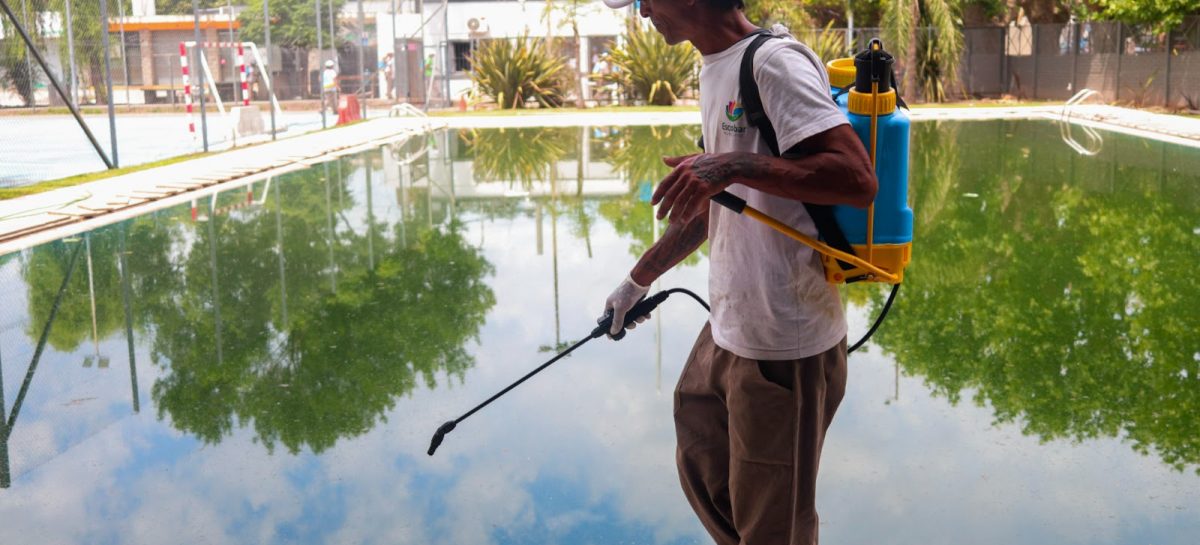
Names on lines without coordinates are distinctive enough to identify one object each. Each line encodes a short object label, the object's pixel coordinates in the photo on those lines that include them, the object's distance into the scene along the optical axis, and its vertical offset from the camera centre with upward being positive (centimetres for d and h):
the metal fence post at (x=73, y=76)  1592 -10
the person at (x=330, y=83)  2708 -38
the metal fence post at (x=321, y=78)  2545 -25
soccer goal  1955 -23
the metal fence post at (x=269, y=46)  2194 +36
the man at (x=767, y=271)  259 -46
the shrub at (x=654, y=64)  3356 -7
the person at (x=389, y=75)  3526 -28
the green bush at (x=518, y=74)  3372 -28
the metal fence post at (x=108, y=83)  1585 -18
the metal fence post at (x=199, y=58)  1772 +13
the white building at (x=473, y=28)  3819 +116
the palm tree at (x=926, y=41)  3275 +44
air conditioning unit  4312 +123
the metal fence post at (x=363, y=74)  2679 -19
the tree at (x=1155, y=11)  2784 +99
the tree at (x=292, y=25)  2681 +87
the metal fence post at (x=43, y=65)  1315 +4
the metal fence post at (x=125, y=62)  1723 +9
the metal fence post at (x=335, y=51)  2641 +30
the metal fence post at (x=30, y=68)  1509 +1
